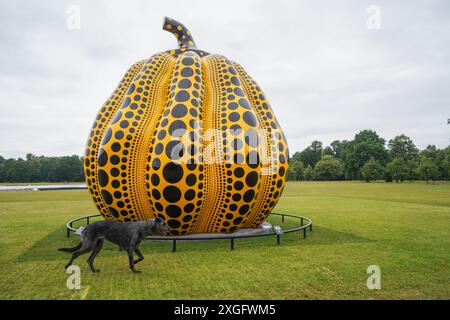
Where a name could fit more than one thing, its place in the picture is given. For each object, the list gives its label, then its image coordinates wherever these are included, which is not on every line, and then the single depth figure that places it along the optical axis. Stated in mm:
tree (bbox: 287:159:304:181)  111812
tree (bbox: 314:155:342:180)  106188
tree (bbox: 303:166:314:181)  110312
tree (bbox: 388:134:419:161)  100750
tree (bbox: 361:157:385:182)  84612
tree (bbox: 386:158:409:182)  82750
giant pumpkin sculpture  10695
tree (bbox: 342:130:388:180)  93000
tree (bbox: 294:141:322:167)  133625
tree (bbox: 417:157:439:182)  75938
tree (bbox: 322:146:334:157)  137925
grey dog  7711
